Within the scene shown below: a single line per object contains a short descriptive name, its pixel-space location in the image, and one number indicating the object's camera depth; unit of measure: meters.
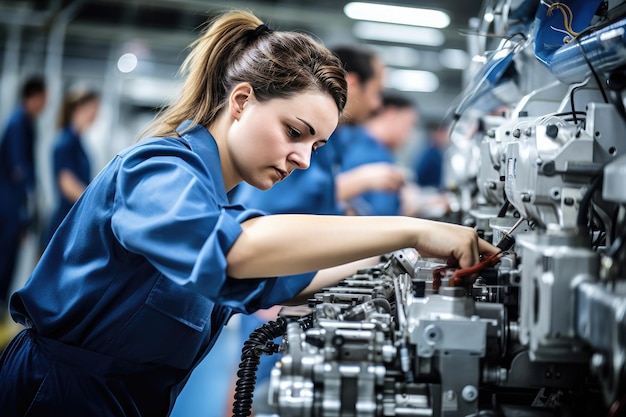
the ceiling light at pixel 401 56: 10.35
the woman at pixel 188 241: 1.24
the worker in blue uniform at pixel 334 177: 3.00
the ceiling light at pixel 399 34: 8.31
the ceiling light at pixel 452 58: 10.54
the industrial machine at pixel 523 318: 1.08
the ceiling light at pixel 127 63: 9.26
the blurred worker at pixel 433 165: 8.79
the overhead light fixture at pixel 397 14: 7.33
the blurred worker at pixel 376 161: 4.02
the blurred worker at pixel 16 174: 5.90
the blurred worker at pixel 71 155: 6.19
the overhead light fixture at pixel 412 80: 11.75
